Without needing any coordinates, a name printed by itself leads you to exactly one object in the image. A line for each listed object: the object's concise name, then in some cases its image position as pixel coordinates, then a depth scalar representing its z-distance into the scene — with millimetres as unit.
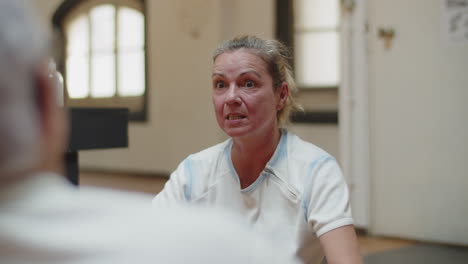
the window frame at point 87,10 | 10156
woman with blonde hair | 3214
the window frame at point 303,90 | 7359
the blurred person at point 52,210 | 1299
